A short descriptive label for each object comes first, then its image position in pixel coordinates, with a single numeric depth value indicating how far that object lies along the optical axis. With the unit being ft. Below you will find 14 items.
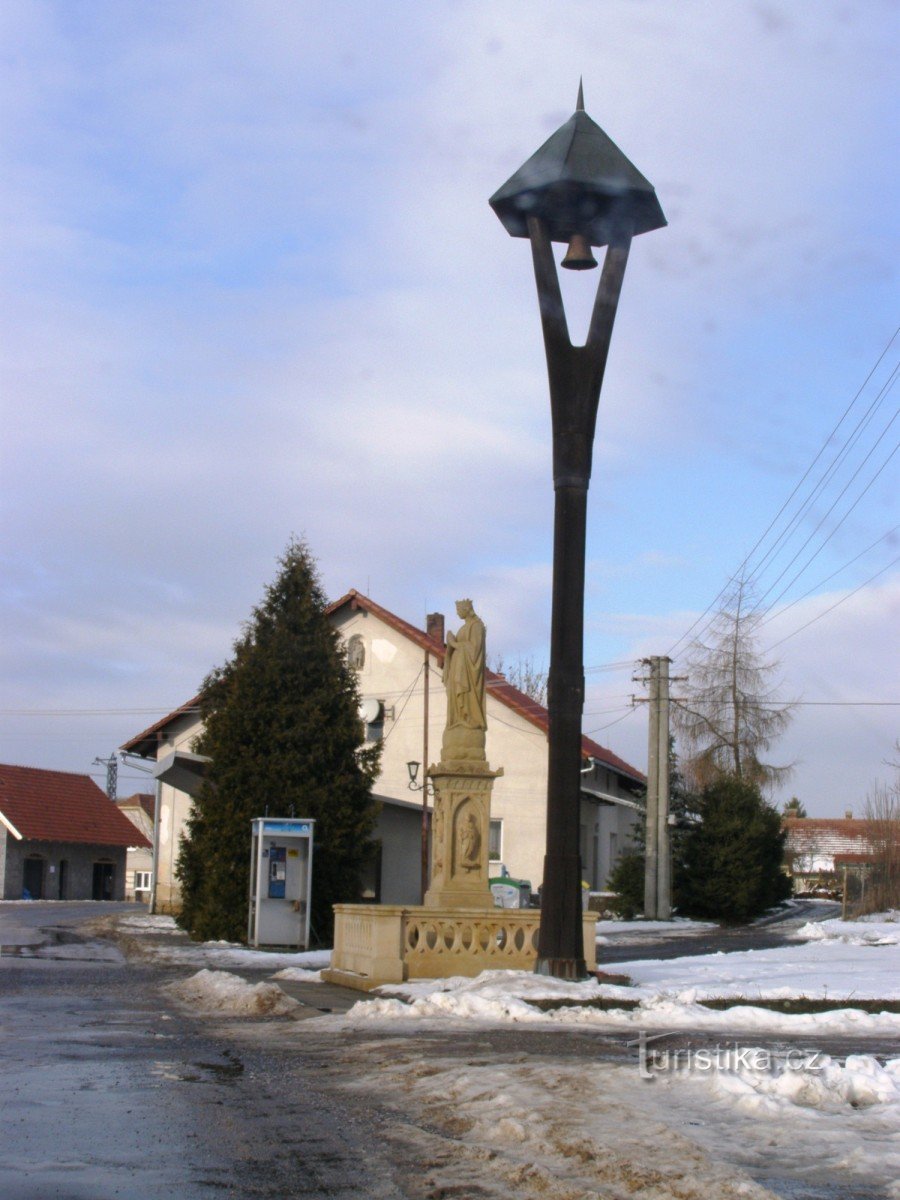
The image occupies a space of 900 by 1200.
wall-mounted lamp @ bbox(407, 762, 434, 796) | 117.82
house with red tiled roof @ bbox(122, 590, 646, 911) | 140.56
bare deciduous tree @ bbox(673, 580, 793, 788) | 195.42
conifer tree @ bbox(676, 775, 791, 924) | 126.31
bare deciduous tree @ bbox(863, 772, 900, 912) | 120.47
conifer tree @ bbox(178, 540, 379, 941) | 89.97
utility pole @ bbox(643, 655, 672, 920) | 125.80
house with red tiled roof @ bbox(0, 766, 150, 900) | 200.03
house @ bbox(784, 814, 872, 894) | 319.06
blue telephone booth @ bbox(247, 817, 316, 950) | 85.05
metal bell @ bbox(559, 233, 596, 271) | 54.80
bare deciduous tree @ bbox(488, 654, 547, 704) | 239.42
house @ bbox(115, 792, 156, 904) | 288.92
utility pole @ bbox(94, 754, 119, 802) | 376.11
